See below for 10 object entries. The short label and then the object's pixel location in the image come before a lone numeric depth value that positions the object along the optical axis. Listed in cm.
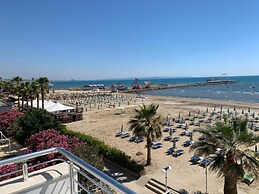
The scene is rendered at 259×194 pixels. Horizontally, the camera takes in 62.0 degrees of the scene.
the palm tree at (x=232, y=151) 897
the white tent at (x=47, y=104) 3121
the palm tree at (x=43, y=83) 3216
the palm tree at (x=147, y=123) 1580
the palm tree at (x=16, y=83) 3337
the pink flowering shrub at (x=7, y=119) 2050
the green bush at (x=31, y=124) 1702
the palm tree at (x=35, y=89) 3105
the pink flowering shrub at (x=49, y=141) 1202
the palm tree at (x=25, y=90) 3123
